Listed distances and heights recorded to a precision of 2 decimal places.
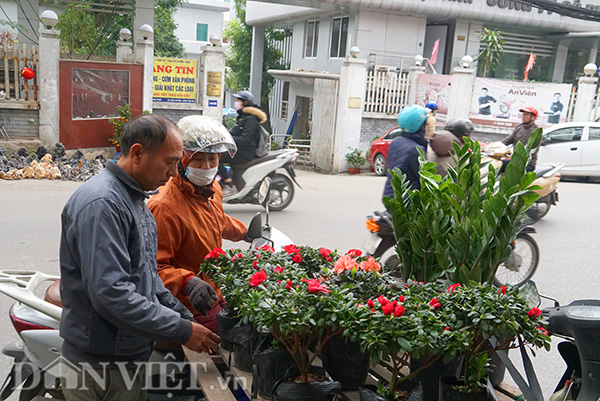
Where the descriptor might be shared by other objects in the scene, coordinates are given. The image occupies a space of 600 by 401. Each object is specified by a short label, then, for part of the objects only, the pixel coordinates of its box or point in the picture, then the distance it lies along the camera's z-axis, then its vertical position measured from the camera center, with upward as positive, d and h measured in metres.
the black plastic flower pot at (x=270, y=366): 2.18 -1.01
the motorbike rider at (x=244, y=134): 8.22 -0.70
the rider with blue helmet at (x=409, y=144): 5.40 -0.44
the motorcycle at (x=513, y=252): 5.31 -1.45
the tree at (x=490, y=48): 19.48 +1.72
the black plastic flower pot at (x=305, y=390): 2.05 -1.03
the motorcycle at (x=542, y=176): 7.62 -0.93
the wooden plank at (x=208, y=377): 2.25 -1.16
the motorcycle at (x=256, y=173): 8.19 -1.21
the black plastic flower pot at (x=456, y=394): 1.99 -0.97
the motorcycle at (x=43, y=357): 2.49 -1.21
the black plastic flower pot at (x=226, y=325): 2.49 -1.00
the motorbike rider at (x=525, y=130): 8.55 -0.38
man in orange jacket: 2.63 -0.61
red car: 13.48 -1.31
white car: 12.65 -0.75
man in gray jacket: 1.93 -0.65
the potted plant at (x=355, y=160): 14.30 -1.61
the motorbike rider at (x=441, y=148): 5.87 -0.49
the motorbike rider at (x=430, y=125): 9.16 -0.42
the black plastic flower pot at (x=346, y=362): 2.24 -1.01
